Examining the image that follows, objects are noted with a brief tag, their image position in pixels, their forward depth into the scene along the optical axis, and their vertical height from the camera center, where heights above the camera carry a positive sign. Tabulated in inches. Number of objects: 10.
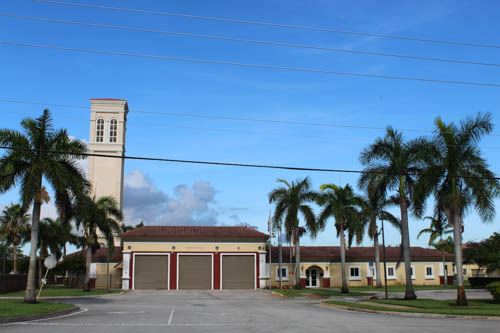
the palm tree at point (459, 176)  1075.3 +173.0
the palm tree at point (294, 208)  1894.7 +188.6
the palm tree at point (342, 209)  1754.4 +172.1
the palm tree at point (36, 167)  1087.0 +194.2
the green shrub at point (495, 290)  1165.1 -62.7
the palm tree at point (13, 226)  2193.7 +153.2
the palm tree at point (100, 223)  1824.6 +134.5
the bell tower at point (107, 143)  3321.9 +733.0
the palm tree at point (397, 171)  1272.1 +210.0
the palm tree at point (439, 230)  1179.3 +92.2
